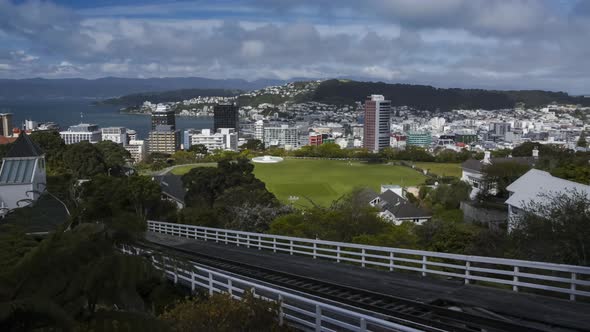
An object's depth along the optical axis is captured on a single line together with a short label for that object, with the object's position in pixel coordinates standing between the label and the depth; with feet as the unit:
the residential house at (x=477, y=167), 144.18
